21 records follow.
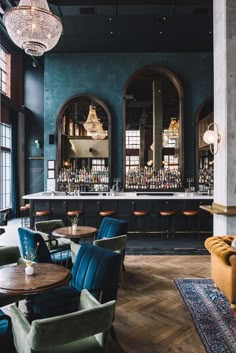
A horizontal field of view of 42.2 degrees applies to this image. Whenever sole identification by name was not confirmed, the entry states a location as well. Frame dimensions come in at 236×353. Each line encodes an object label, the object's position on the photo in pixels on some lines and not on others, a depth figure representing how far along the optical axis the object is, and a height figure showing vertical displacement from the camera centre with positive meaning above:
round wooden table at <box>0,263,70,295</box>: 2.63 -0.95
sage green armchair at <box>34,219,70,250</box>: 4.93 -0.95
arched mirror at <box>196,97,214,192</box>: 9.50 +0.72
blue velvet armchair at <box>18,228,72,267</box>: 3.84 -0.89
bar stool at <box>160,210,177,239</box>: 7.83 -1.14
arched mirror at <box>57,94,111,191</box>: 9.58 +1.27
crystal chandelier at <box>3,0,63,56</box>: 4.19 +2.17
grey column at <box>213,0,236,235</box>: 5.20 +1.13
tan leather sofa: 3.76 -1.13
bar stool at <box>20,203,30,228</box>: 9.96 -1.52
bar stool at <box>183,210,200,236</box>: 7.81 -0.95
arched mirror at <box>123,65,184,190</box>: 9.41 +1.71
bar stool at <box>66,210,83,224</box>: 7.76 -0.87
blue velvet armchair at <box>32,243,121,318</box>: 2.90 -1.03
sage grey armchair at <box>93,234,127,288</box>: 4.13 -0.89
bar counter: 8.12 -0.77
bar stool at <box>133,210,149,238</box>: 8.23 -1.23
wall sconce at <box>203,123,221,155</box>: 5.61 +0.78
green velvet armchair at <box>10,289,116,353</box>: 1.91 -1.01
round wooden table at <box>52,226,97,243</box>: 4.89 -0.89
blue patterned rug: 3.06 -1.64
